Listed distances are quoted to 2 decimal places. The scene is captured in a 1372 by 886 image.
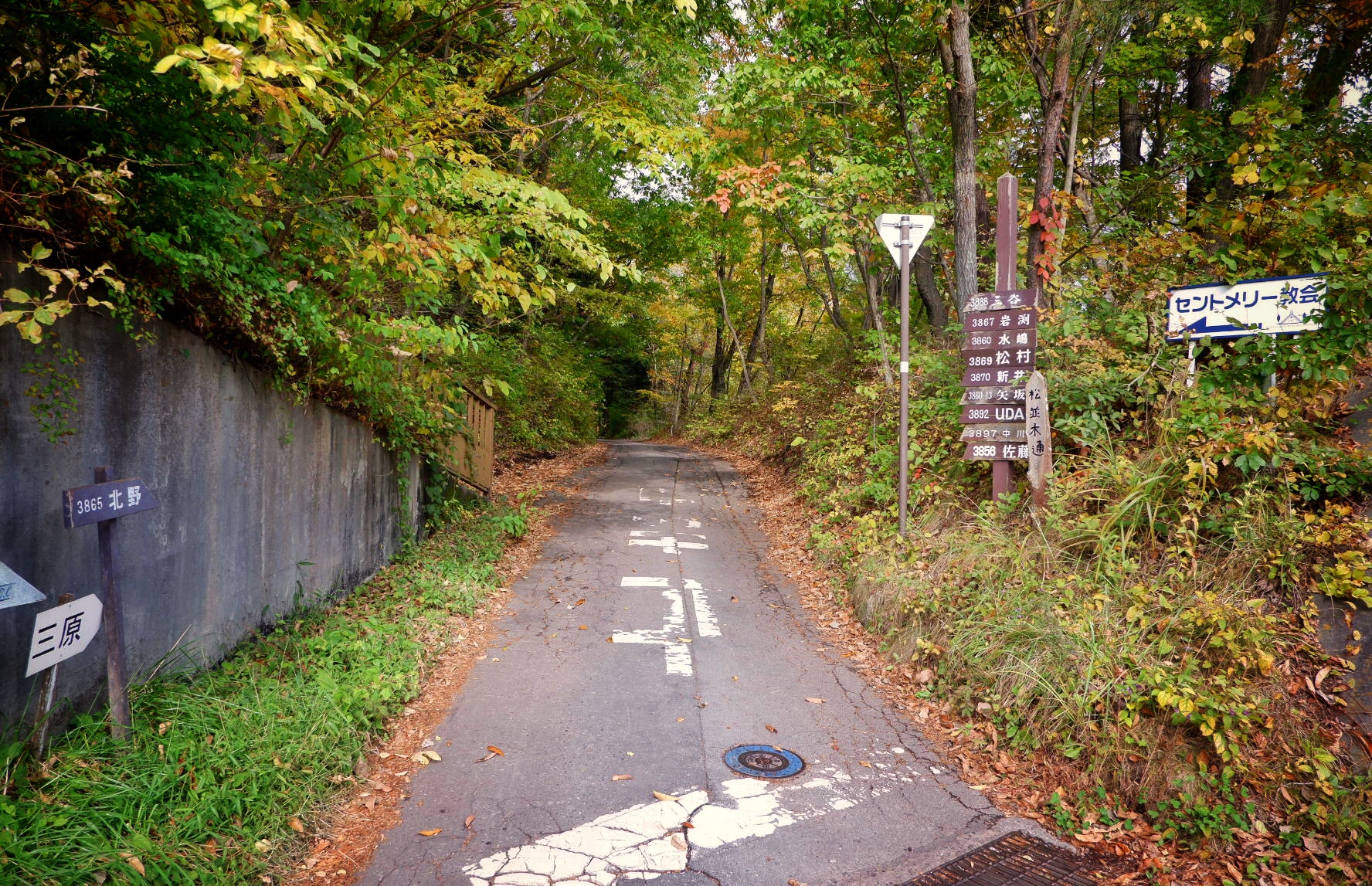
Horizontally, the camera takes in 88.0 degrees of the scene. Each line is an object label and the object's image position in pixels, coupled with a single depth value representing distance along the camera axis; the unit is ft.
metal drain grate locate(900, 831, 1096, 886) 11.00
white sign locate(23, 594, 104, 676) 9.44
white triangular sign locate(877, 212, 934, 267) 23.62
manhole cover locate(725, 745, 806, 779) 13.84
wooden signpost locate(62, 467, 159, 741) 10.49
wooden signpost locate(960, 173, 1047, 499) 21.65
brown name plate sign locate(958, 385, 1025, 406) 21.74
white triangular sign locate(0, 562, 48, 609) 8.55
